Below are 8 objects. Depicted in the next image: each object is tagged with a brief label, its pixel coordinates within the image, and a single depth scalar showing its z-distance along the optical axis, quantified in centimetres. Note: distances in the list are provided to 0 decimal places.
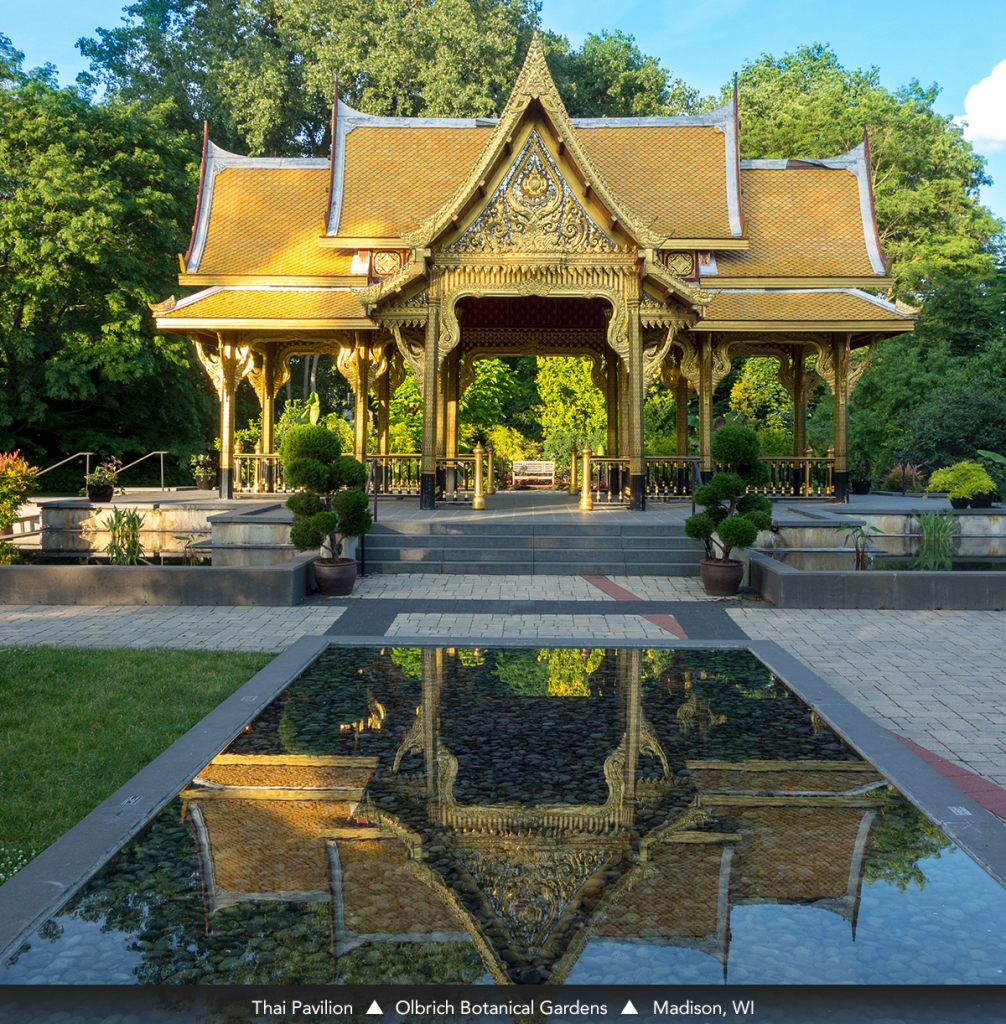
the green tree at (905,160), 3944
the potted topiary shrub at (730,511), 1194
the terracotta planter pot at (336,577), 1210
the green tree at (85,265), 2944
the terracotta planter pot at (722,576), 1202
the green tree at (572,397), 3591
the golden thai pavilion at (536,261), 1723
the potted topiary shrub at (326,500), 1209
